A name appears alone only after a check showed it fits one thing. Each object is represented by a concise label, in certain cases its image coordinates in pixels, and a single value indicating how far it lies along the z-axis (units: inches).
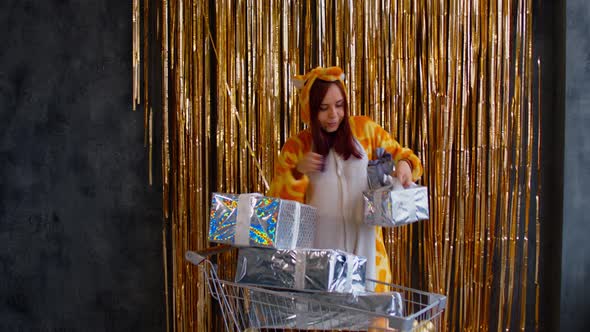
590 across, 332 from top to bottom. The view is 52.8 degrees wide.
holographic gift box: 56.8
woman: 70.4
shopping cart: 52.6
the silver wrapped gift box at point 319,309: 51.6
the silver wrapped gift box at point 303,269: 52.5
